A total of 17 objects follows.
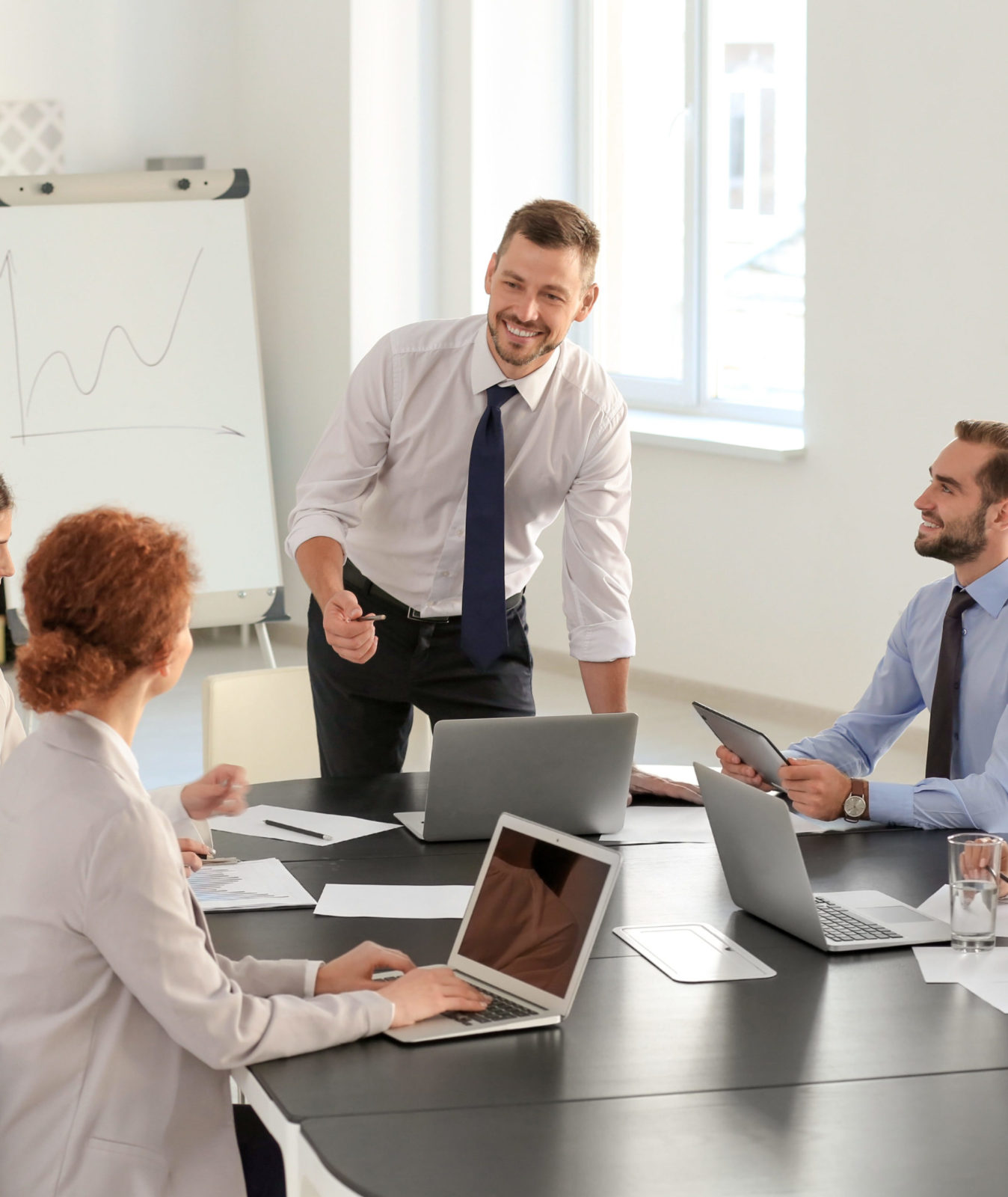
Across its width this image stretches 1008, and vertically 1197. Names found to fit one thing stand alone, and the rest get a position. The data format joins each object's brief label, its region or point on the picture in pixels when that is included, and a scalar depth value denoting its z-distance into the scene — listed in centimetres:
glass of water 417
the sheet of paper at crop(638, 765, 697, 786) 500
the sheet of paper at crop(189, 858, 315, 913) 432
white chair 529
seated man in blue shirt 471
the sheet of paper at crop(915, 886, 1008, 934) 428
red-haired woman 375
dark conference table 365
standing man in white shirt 516
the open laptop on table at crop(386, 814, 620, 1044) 394
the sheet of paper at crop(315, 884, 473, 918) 430
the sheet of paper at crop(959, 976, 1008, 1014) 402
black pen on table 464
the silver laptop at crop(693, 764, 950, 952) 416
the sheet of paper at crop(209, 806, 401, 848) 465
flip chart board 835
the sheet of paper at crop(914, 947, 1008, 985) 410
